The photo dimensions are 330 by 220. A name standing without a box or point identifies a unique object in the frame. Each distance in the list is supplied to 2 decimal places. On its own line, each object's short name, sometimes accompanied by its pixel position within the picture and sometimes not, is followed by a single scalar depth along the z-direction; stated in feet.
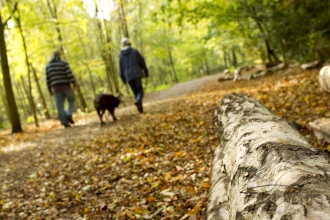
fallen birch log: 4.26
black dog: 25.16
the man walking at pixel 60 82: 27.96
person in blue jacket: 27.35
